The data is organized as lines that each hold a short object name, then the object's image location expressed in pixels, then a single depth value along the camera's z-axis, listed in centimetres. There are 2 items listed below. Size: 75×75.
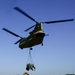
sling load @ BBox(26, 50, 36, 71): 2649
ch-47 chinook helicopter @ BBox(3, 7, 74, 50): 2495
